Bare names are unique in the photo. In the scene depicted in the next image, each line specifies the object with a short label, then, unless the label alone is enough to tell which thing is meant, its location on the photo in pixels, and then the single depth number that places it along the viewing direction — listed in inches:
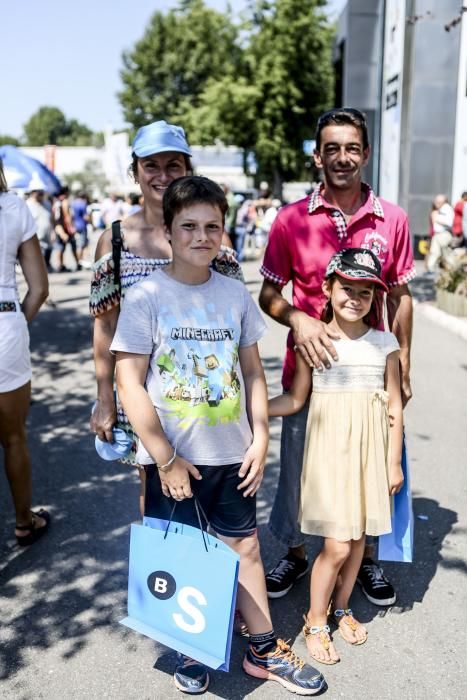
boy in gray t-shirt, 93.8
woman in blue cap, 105.9
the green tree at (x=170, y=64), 1888.5
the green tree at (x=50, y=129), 4972.9
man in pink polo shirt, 110.8
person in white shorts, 131.6
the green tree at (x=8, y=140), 4717.0
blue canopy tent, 496.7
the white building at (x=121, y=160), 833.5
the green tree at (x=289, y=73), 1286.9
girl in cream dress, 107.7
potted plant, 384.5
